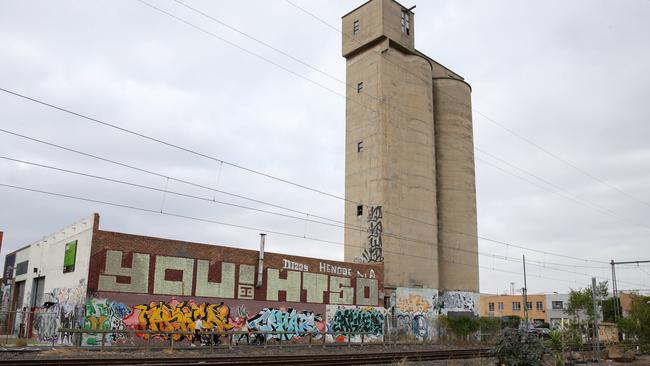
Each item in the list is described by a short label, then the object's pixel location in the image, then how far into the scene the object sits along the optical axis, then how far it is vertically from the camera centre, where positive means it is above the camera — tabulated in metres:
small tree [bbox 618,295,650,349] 31.78 -0.59
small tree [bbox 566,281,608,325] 42.69 +0.59
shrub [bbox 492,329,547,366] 16.78 -1.16
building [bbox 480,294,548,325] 98.38 +0.67
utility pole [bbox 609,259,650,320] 53.42 +3.52
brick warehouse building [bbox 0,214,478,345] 31.14 +1.02
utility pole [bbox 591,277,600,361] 26.08 +0.14
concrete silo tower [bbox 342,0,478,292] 53.47 +15.01
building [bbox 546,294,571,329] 94.38 +0.90
